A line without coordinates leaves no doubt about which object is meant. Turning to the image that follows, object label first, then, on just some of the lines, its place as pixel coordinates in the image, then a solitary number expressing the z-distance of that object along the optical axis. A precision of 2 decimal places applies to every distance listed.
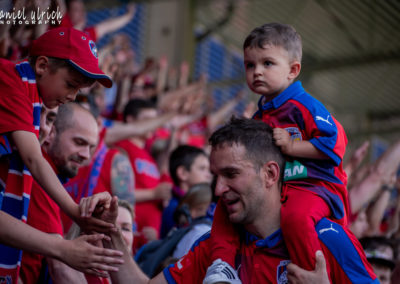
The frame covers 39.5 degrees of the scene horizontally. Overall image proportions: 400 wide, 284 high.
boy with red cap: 2.39
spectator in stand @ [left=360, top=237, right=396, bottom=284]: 3.89
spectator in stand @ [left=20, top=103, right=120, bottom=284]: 2.73
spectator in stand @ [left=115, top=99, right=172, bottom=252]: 5.02
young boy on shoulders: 2.43
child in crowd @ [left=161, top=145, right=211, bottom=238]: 5.09
